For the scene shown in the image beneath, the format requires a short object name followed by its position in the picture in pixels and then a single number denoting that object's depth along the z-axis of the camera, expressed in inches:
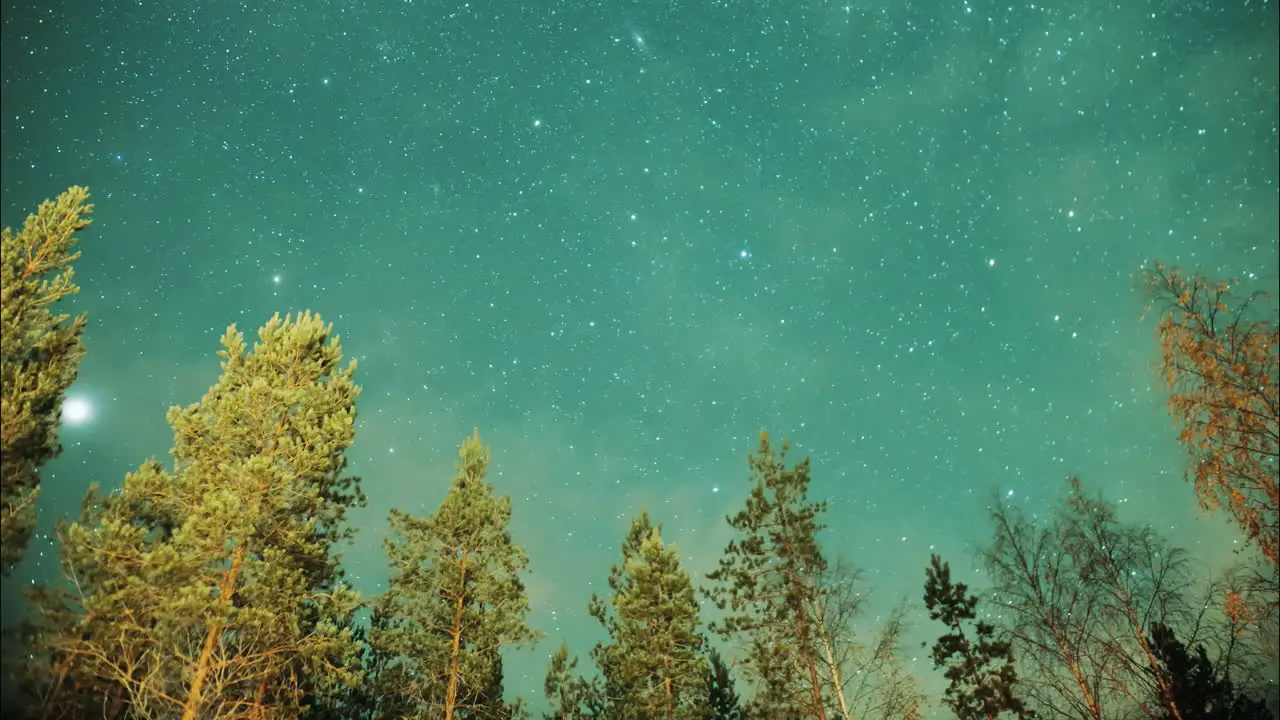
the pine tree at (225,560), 425.4
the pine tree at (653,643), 833.5
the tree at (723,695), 1015.0
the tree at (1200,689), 733.3
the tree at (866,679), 670.5
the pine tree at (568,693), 882.1
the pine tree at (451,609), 692.7
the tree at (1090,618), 616.1
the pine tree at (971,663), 815.1
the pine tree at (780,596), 717.9
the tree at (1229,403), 378.3
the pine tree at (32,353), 399.9
